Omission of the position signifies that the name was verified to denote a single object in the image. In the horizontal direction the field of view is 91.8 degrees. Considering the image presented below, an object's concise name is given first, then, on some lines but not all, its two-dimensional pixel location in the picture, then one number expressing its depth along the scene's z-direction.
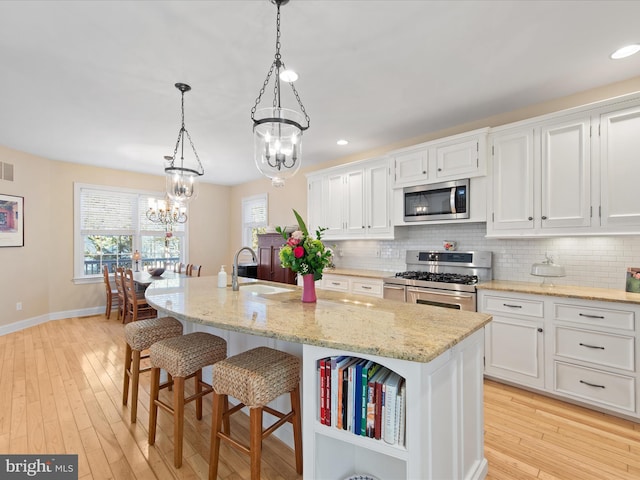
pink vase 2.08
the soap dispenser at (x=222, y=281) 2.72
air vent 4.50
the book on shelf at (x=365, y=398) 1.29
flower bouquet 1.89
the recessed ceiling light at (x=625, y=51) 2.21
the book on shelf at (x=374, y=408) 1.27
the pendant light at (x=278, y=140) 1.91
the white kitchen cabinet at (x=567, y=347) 2.33
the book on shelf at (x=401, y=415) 1.23
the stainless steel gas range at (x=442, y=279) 3.09
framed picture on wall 4.52
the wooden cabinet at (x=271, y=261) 5.07
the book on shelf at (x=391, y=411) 1.24
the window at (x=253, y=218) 6.68
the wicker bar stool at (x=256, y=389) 1.49
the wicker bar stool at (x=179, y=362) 1.84
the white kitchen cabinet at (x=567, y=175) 2.47
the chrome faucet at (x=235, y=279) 2.57
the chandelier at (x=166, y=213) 5.57
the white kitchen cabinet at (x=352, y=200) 4.09
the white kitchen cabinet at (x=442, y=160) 3.18
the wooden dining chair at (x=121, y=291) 5.02
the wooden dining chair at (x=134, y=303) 4.48
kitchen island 1.21
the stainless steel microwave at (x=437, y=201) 3.33
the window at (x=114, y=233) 5.57
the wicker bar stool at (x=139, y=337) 2.26
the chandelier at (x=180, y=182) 3.00
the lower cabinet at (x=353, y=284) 3.83
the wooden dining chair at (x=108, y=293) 5.39
